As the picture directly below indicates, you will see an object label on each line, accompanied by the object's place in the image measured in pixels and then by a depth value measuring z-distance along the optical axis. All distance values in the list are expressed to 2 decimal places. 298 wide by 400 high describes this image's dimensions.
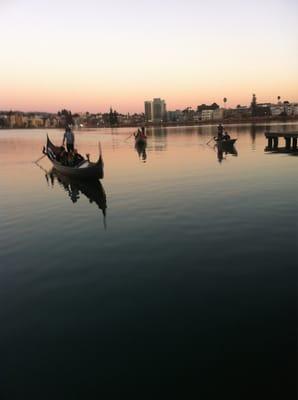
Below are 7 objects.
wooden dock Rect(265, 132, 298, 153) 45.82
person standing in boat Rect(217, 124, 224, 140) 48.28
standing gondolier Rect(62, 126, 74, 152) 30.57
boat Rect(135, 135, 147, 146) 58.84
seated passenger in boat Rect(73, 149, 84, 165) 28.64
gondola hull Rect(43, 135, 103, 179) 25.03
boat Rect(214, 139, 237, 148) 47.66
